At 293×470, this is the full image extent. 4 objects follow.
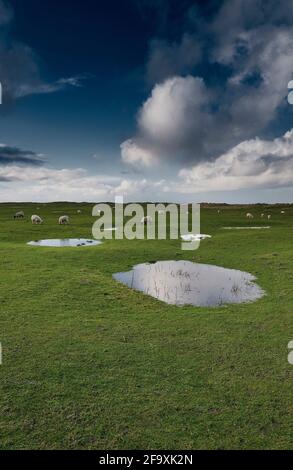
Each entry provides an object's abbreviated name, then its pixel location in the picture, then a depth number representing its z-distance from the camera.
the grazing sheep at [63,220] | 61.18
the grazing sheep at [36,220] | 61.22
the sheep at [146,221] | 64.81
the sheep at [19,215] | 73.91
